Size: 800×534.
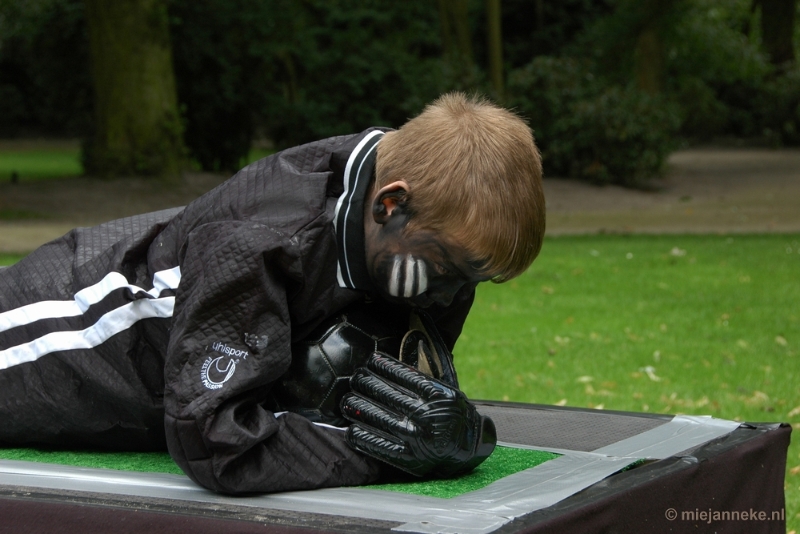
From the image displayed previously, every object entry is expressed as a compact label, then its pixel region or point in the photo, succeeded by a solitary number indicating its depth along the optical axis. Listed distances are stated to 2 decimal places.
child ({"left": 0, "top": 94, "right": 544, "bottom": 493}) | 2.09
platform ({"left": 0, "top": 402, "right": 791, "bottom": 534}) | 1.93
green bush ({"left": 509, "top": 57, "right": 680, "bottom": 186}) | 15.09
